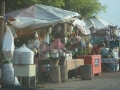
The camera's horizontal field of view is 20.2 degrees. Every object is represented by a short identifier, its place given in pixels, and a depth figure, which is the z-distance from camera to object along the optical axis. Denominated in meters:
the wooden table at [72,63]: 15.33
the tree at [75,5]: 18.48
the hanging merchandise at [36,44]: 16.52
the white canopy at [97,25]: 26.28
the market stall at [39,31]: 15.11
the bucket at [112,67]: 23.09
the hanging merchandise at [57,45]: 17.75
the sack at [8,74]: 13.01
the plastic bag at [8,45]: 13.55
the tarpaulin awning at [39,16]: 15.25
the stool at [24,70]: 11.74
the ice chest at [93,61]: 18.46
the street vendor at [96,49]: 20.09
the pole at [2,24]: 14.13
